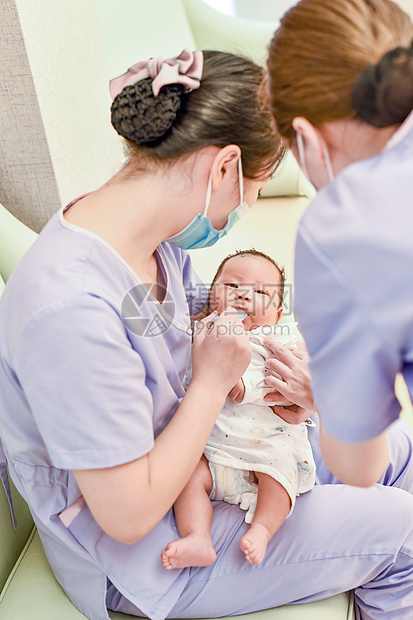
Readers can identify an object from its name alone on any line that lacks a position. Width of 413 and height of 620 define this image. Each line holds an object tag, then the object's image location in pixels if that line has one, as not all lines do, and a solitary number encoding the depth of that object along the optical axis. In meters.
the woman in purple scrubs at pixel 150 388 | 0.85
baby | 1.00
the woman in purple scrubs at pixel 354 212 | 0.63
